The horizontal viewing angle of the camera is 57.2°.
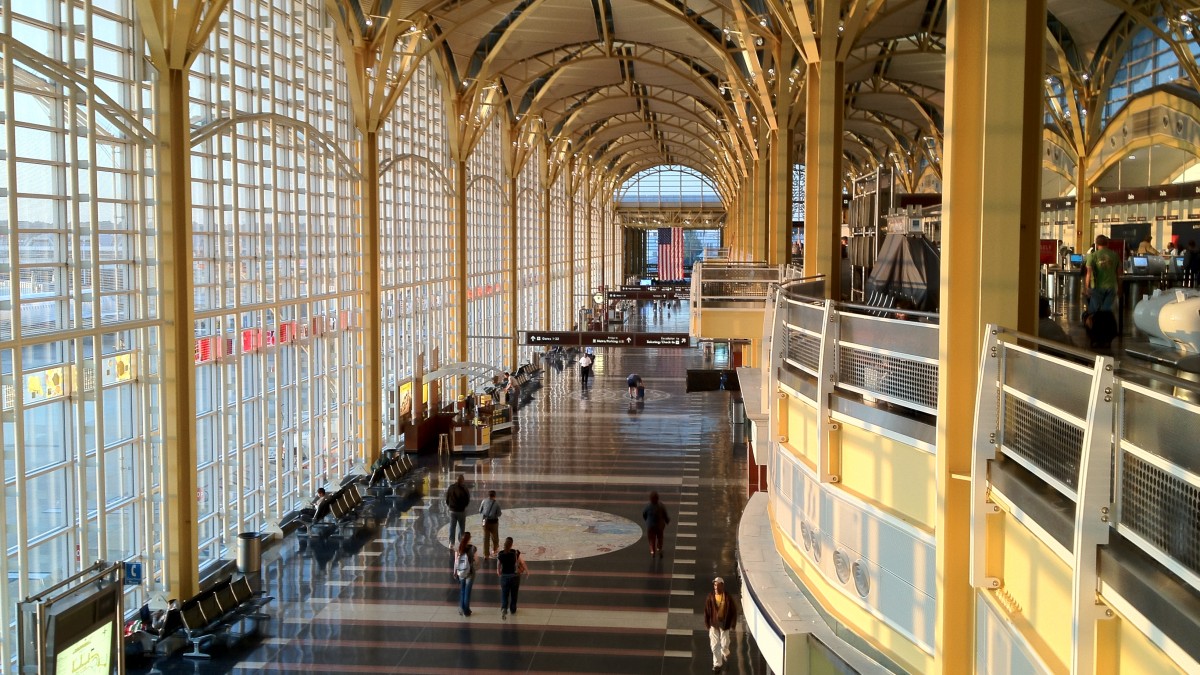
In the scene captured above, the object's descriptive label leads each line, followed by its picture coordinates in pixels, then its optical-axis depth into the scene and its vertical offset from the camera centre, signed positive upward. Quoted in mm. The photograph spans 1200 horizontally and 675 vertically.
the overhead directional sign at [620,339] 39094 -2221
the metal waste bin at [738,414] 36788 -4603
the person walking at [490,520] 21328 -4699
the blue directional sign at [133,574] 16633 -4545
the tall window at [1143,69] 33312 +6630
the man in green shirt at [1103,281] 12672 -52
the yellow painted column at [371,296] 30594 -511
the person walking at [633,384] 46259 -4479
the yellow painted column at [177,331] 18688 -922
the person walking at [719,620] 15438 -4840
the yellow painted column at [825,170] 19469 +1921
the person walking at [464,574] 18094 -4886
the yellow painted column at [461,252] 41469 +981
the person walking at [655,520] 21562 -4763
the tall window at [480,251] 45812 +1133
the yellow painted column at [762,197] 42312 +3250
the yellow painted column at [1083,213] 39278 +2335
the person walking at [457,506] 21922 -4550
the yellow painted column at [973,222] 7219 +376
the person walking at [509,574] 18094 -4891
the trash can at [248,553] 20375 -5115
